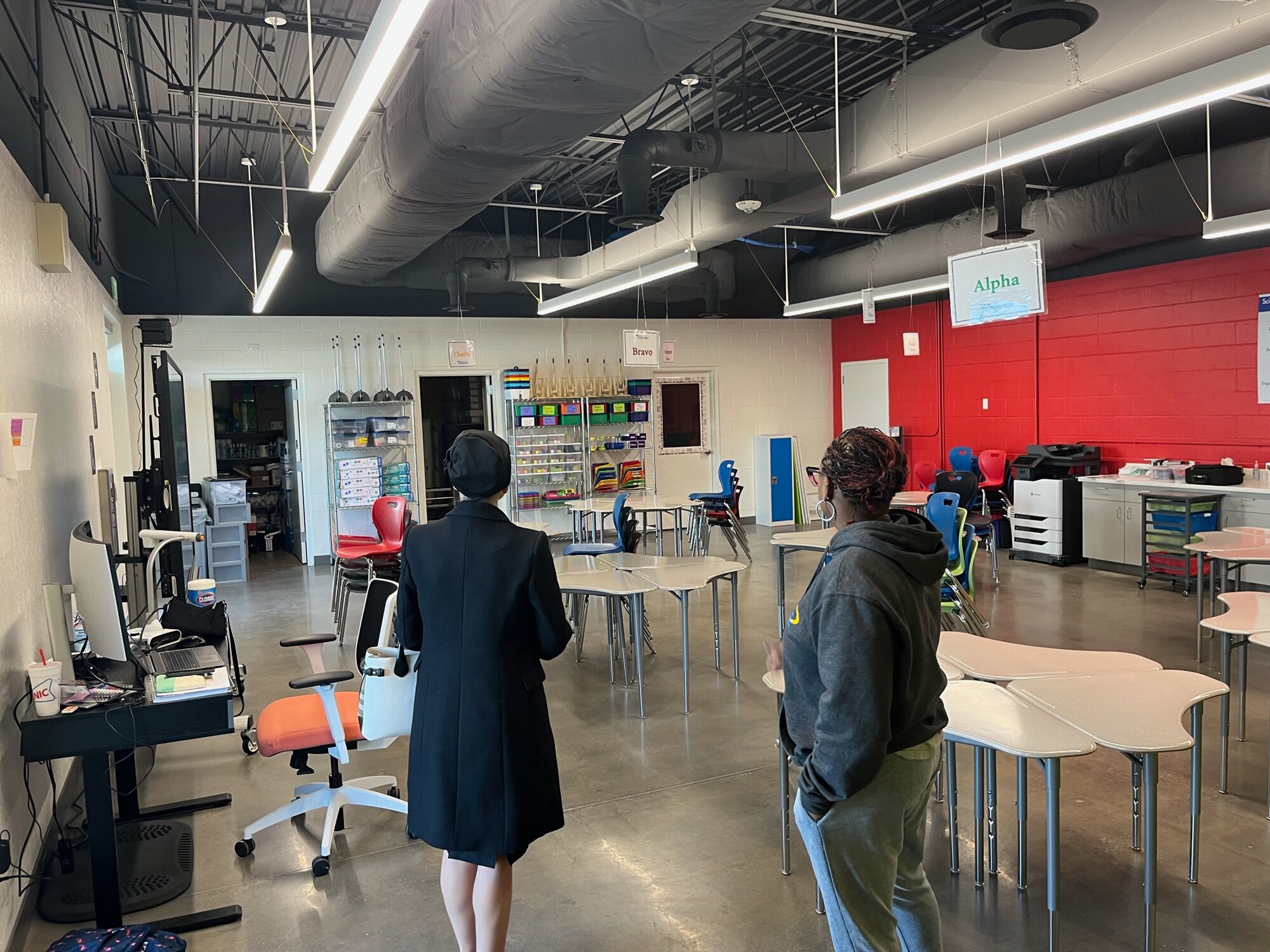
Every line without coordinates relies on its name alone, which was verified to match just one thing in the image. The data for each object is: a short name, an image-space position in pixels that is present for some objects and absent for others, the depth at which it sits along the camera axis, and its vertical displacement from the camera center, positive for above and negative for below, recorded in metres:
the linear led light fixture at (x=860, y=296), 9.07 +1.36
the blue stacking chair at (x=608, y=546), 6.80 -0.96
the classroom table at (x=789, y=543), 6.07 -0.85
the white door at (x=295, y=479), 10.71 -0.52
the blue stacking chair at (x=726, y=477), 10.12 -0.64
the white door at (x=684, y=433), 12.73 -0.14
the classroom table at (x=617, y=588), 4.84 -0.90
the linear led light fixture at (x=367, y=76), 2.79 +1.32
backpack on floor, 2.46 -1.39
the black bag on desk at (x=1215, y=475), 7.64 -0.61
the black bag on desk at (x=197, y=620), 4.28 -0.87
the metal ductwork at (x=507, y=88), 3.47 +1.56
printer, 9.20 -0.54
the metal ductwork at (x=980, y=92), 4.23 +1.82
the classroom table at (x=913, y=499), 8.22 -0.80
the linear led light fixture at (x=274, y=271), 6.05 +1.35
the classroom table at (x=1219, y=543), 5.22 -0.85
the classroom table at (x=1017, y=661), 3.15 -0.92
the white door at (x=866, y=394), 12.72 +0.34
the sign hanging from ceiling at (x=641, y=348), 10.09 +0.88
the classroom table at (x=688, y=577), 4.87 -0.88
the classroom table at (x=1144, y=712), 2.49 -0.92
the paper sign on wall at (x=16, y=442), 2.95 +0.01
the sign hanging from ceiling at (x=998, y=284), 5.79 +0.87
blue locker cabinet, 12.74 -0.86
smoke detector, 7.09 +1.74
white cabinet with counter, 7.50 -0.97
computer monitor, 2.90 -0.51
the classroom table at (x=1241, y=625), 3.49 -0.89
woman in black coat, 2.31 -0.65
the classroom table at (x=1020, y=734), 2.46 -0.92
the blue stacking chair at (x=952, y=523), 5.85 -0.72
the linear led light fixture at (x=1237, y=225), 6.16 +1.26
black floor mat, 3.06 -1.59
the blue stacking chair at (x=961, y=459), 10.75 -0.55
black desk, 2.66 -0.90
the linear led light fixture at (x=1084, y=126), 3.74 +1.37
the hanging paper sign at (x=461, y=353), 10.30 +0.91
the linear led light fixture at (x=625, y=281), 7.80 +1.42
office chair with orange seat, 3.00 -1.11
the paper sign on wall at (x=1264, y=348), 7.94 +0.49
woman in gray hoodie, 1.76 -0.56
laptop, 3.10 -0.80
